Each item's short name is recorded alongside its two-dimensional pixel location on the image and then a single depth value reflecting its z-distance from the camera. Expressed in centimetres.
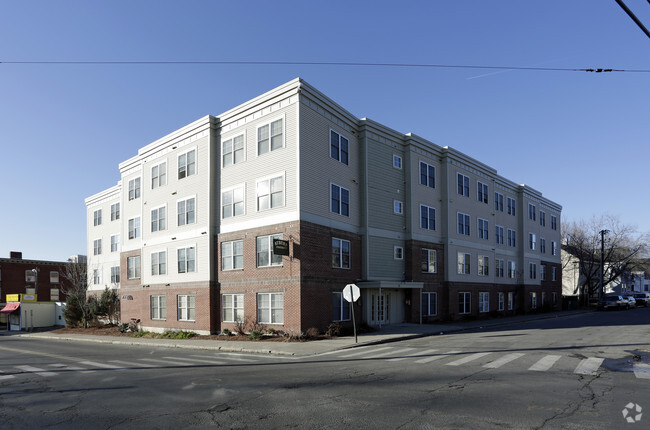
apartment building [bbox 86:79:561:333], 2441
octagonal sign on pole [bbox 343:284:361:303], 2036
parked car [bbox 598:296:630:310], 5125
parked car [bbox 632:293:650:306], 6381
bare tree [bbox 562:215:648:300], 6041
